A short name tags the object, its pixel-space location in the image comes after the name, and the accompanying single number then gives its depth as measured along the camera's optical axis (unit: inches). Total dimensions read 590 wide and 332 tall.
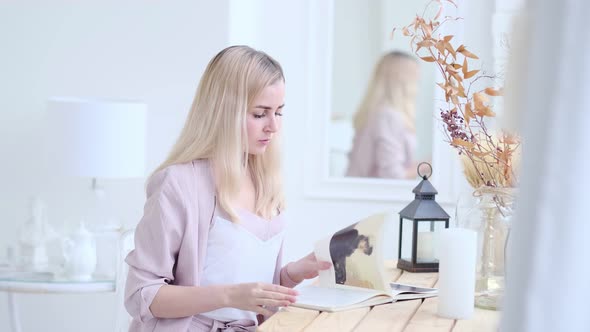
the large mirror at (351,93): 167.5
